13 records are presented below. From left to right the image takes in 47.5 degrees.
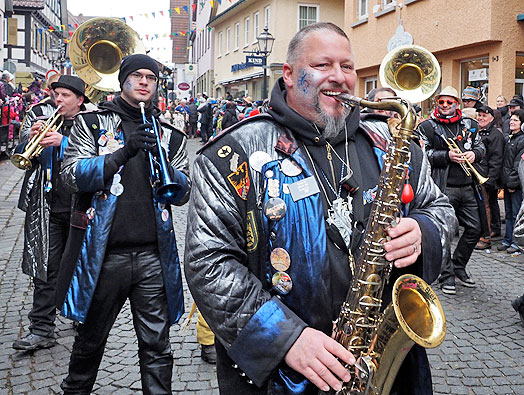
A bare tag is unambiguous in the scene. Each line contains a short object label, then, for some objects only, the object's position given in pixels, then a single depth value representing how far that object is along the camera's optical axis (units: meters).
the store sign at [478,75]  13.12
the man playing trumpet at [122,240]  3.19
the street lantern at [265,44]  16.92
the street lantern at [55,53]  29.97
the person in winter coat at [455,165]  6.27
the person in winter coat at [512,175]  8.27
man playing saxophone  1.90
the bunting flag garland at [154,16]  26.96
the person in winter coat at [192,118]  28.97
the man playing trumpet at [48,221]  4.51
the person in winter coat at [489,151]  8.31
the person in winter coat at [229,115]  19.50
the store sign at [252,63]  17.59
